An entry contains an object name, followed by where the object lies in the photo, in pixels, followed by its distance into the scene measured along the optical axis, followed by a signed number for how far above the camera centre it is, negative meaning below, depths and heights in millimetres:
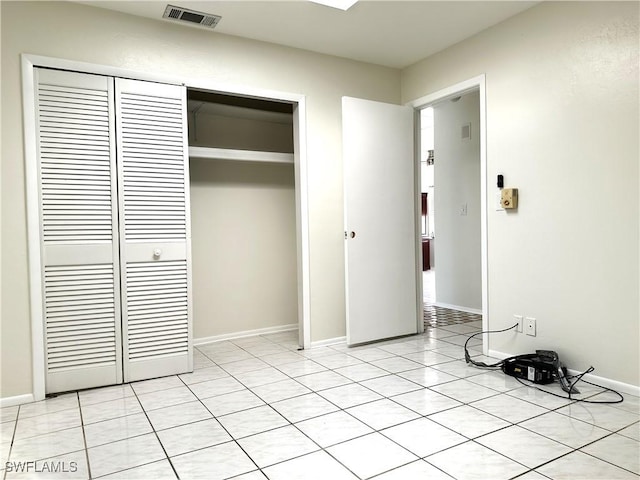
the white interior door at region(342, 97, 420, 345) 3811 +93
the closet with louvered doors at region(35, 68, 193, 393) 2830 +39
